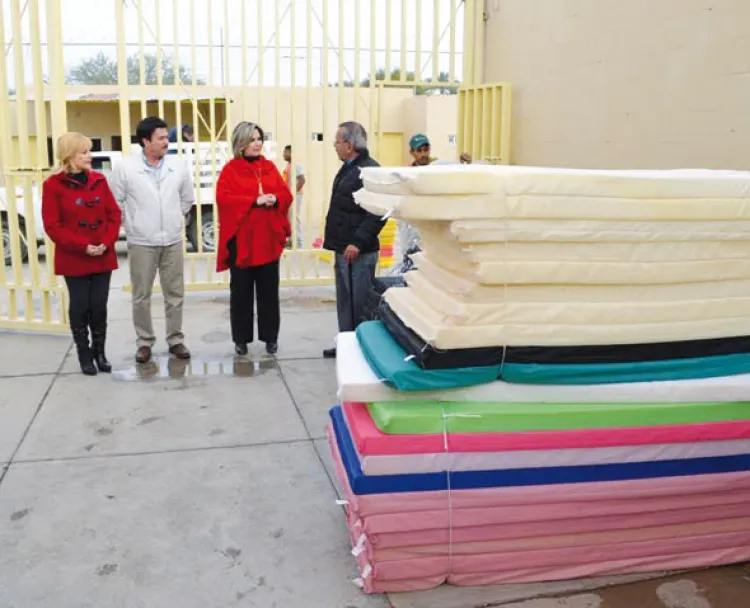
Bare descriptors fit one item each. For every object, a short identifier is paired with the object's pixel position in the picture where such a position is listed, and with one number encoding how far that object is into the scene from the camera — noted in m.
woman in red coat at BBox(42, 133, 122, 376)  5.51
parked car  11.68
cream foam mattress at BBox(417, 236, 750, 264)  2.84
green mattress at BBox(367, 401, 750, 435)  2.84
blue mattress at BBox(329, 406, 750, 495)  2.84
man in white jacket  5.84
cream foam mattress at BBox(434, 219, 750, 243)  2.79
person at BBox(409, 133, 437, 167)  7.16
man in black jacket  5.80
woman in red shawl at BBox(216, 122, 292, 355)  5.89
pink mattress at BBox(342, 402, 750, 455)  2.81
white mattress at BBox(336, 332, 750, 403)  2.93
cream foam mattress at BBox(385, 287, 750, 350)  2.85
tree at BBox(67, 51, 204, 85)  14.05
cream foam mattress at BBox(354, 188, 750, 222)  2.77
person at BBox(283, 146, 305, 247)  12.02
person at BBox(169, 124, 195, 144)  12.61
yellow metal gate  6.75
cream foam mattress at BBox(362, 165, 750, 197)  2.76
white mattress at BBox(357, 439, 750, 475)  2.82
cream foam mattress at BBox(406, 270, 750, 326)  2.88
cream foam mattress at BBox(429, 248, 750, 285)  2.82
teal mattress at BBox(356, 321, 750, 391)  2.86
